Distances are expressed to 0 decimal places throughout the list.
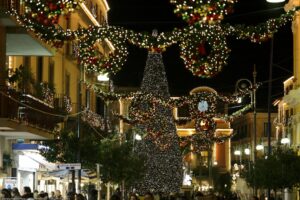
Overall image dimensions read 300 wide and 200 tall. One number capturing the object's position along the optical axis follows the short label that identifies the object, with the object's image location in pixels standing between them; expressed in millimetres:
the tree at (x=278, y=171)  42875
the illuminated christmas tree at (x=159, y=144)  55125
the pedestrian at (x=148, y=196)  20786
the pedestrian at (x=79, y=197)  21753
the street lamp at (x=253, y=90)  35800
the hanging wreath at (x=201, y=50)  17266
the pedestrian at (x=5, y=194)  20994
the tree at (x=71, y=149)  37688
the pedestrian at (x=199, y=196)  27072
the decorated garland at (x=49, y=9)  15711
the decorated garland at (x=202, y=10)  15078
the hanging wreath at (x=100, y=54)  18141
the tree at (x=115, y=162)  41656
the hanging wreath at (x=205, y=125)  52847
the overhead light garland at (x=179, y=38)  17375
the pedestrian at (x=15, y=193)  21480
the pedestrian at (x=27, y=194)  22203
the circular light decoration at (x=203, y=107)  50569
